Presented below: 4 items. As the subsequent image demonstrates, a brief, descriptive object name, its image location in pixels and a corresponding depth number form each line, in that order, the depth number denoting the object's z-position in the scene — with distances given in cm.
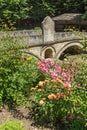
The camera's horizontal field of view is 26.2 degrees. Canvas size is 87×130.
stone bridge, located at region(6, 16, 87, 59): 1430
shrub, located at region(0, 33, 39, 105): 523
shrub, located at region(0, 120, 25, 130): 382
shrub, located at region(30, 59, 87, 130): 452
